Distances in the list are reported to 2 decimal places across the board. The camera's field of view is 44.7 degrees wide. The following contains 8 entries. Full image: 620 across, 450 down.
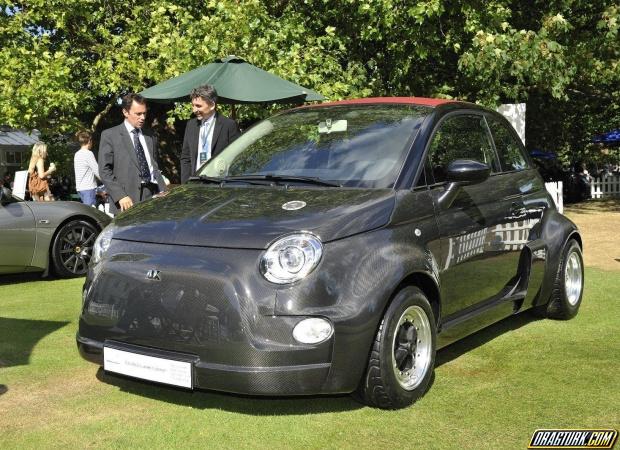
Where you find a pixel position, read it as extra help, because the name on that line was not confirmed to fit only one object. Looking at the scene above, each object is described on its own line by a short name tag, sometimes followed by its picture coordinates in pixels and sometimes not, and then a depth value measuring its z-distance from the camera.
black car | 3.64
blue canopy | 31.34
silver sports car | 8.44
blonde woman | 13.28
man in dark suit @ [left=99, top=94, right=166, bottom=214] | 7.22
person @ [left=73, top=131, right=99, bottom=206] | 11.71
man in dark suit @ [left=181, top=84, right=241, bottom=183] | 7.18
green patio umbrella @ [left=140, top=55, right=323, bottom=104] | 9.27
